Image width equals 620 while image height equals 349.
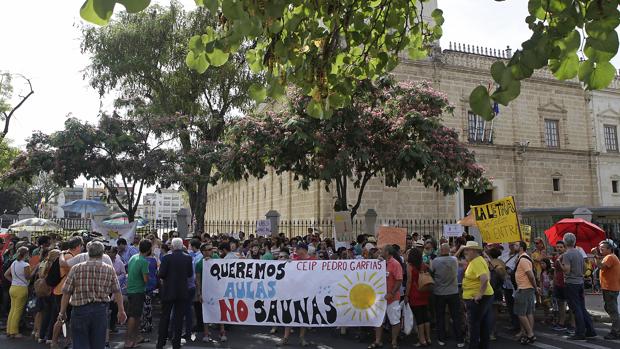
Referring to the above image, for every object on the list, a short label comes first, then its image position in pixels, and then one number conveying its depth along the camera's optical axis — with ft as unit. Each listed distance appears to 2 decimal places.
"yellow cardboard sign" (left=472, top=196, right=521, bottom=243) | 34.25
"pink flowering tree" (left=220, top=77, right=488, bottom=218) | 45.62
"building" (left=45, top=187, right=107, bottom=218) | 337.00
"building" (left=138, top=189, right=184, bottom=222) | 538.06
